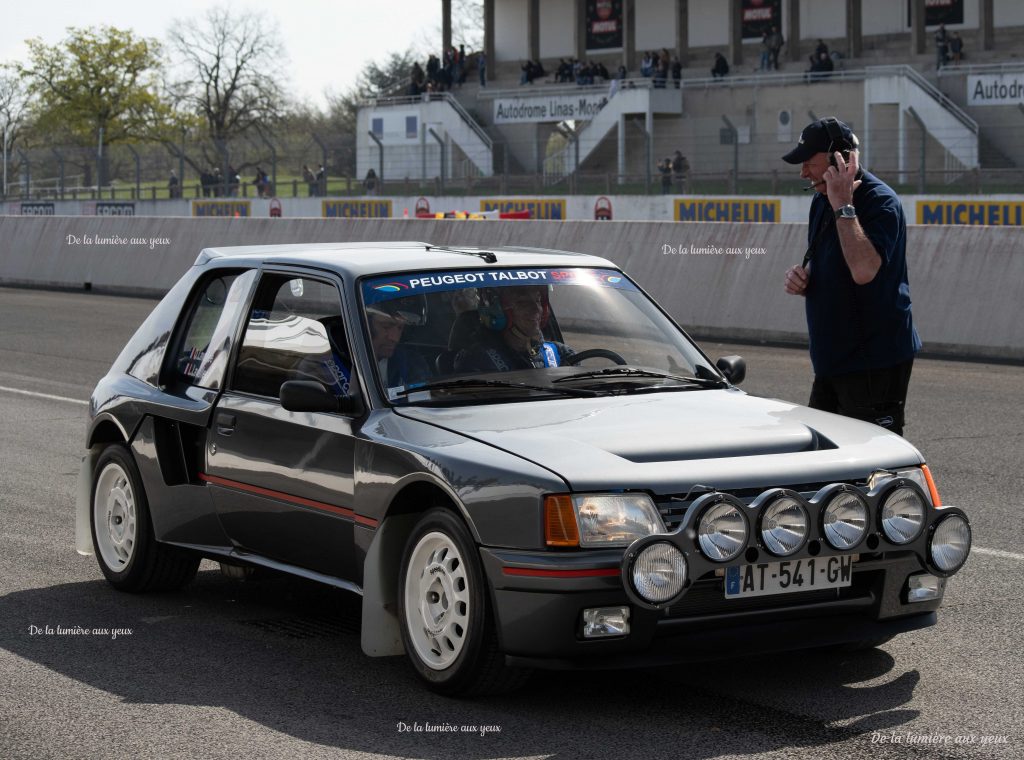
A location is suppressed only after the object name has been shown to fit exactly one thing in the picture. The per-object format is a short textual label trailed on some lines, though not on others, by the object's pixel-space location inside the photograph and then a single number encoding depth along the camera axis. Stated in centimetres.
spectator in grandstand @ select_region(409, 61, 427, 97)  6525
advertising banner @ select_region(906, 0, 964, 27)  5506
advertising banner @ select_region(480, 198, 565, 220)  4534
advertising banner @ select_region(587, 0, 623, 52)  6638
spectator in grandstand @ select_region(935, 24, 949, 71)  5031
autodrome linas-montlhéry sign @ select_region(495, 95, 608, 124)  5859
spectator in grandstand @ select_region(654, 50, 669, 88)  5716
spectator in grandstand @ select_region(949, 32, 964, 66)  5075
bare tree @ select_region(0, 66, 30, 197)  9416
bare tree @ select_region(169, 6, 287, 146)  9681
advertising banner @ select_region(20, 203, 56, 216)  5412
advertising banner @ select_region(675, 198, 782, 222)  3956
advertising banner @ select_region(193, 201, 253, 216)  5153
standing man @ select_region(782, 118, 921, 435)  608
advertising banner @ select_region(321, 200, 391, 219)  4881
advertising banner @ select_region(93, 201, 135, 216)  5194
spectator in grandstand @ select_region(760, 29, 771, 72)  5594
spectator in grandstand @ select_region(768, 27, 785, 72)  5585
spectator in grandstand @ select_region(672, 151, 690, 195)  4231
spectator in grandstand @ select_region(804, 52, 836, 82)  5244
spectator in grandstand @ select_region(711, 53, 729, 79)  5725
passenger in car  555
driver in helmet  566
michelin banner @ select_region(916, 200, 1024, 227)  3566
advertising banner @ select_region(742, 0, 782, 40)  6056
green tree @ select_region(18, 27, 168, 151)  8562
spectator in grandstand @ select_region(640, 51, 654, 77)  5866
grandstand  4206
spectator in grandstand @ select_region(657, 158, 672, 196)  4244
